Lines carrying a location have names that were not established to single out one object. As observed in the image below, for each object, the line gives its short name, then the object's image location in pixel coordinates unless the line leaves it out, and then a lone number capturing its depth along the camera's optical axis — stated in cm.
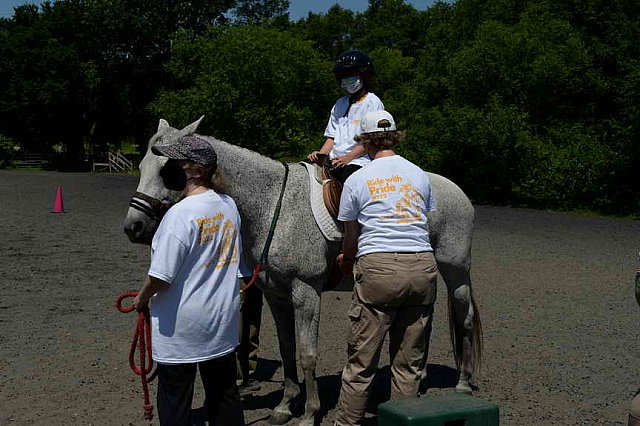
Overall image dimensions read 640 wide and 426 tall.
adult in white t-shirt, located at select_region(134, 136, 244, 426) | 363
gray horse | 504
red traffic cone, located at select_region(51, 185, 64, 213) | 2021
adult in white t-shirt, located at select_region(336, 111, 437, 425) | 415
